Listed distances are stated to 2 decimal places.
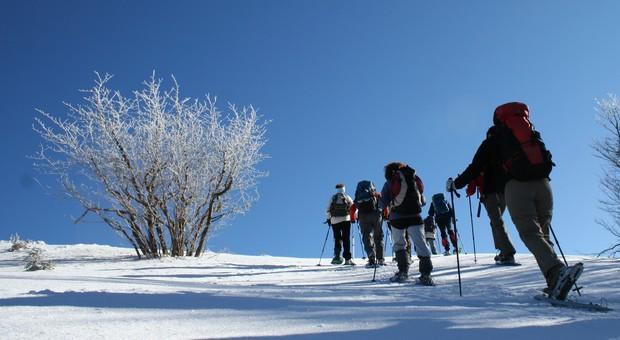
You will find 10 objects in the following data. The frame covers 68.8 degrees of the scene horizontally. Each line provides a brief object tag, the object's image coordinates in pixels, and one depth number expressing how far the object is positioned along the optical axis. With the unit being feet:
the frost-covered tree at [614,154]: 68.64
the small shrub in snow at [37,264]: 27.53
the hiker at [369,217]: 30.43
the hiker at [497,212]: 22.83
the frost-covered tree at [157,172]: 36.58
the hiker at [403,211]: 20.76
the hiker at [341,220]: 34.59
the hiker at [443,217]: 44.37
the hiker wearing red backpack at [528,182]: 13.74
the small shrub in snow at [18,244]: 40.97
